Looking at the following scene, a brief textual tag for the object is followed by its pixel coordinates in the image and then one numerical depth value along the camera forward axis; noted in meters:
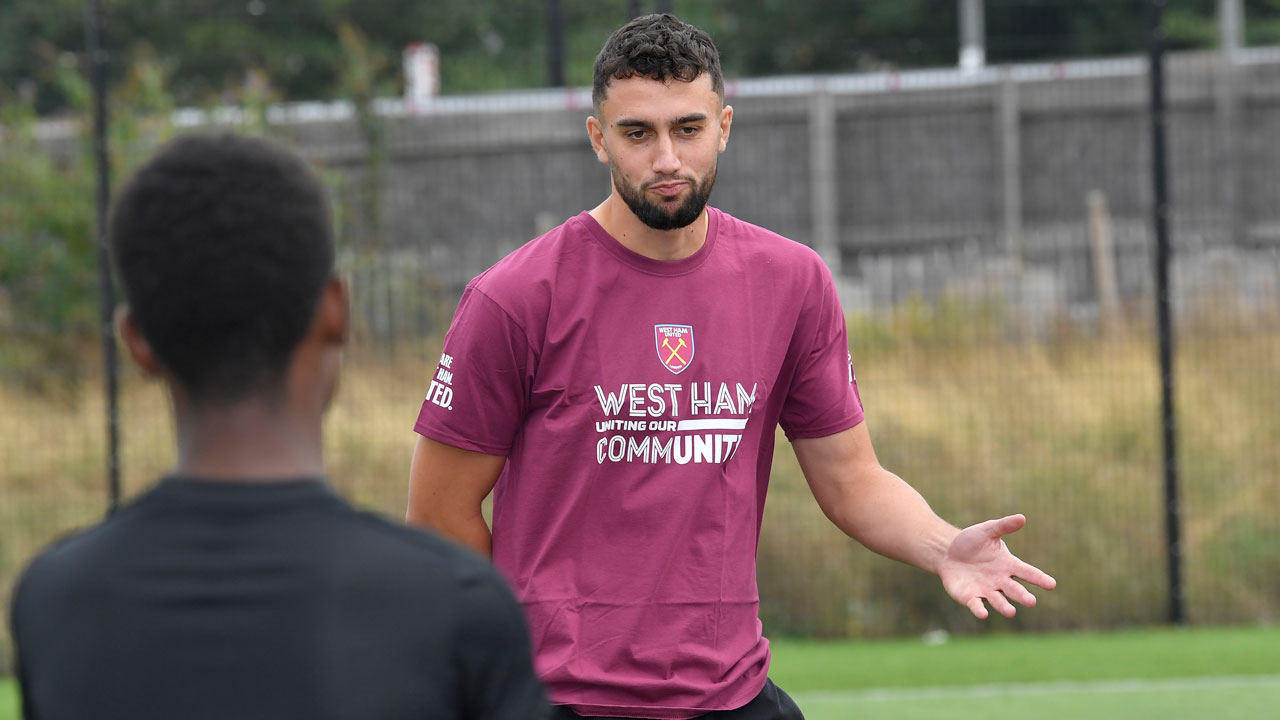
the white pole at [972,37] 16.97
